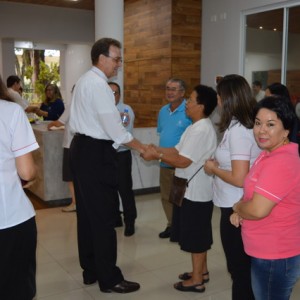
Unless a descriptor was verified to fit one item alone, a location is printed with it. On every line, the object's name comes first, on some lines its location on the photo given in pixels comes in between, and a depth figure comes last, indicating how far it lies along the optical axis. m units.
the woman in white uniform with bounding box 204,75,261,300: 2.10
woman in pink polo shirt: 1.58
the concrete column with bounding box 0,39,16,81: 9.41
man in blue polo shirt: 3.85
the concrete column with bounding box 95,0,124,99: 5.30
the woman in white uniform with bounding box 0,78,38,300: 1.67
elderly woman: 2.76
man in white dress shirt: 2.71
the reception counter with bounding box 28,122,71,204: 5.11
